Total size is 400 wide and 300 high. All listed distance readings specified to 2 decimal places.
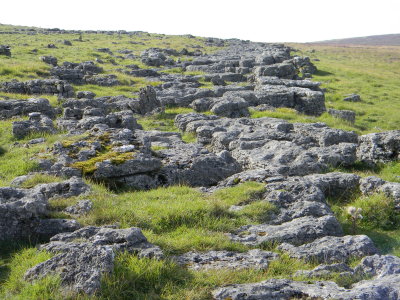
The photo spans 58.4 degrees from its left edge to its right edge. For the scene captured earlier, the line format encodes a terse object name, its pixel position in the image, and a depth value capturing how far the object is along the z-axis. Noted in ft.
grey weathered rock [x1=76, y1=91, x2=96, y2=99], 89.86
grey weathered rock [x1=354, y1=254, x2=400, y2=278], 21.59
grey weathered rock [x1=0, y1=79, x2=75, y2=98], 89.76
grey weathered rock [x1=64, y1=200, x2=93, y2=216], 31.14
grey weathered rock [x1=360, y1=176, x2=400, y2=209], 37.91
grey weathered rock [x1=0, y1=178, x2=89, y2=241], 27.02
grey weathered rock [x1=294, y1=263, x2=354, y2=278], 22.91
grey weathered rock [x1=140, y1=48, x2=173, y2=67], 177.99
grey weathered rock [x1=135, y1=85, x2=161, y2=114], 86.12
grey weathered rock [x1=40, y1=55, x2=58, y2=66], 138.10
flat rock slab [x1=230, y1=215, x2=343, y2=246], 29.19
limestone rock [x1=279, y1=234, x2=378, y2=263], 26.09
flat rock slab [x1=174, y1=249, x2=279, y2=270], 24.34
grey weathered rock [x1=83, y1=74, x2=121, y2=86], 115.03
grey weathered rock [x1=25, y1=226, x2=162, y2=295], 19.78
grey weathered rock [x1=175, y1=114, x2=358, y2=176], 48.88
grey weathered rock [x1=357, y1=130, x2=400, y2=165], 52.65
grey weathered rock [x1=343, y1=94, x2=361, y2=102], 128.06
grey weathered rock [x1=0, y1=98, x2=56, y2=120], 69.82
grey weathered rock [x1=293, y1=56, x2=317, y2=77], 189.79
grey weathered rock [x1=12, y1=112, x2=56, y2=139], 57.31
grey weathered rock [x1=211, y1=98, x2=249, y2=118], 84.32
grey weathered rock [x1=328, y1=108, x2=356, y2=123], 93.45
